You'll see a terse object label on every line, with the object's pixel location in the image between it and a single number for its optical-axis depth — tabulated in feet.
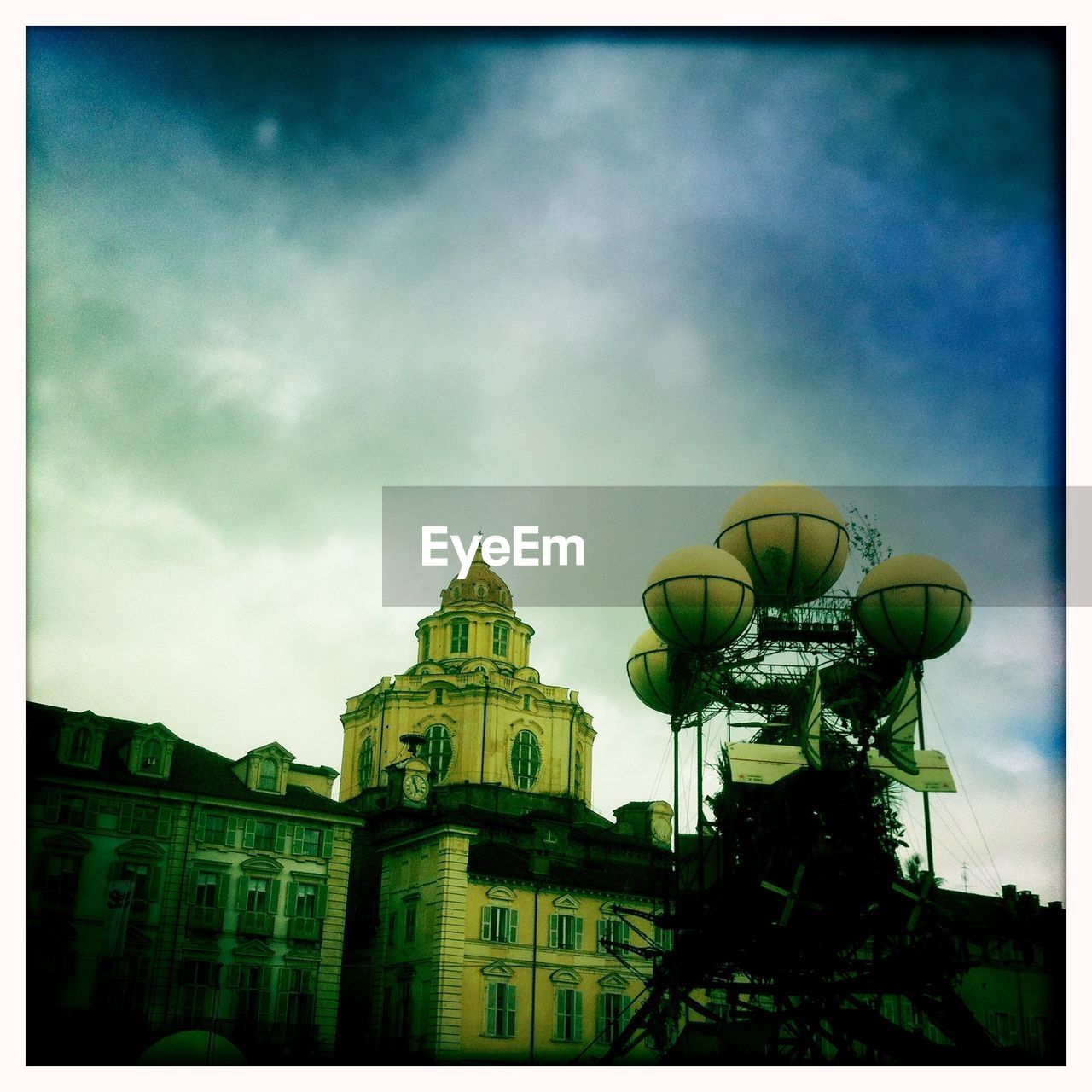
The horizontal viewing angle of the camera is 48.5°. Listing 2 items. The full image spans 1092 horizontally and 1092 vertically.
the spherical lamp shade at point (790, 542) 77.30
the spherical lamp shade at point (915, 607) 74.38
